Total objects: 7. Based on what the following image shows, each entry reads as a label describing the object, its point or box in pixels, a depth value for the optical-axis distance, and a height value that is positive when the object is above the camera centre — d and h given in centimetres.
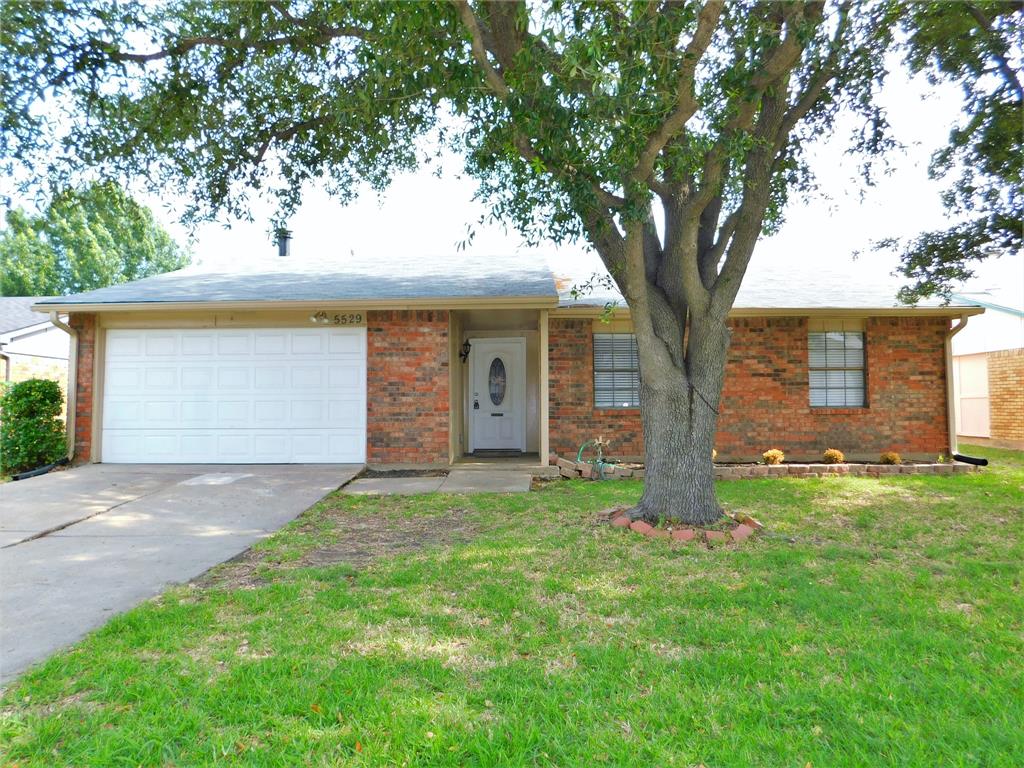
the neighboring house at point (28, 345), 1608 +156
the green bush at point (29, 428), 960 -44
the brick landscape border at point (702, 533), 566 -125
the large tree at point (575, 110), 491 +291
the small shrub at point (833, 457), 1044 -95
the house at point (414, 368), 1019 +58
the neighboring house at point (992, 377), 1486 +65
